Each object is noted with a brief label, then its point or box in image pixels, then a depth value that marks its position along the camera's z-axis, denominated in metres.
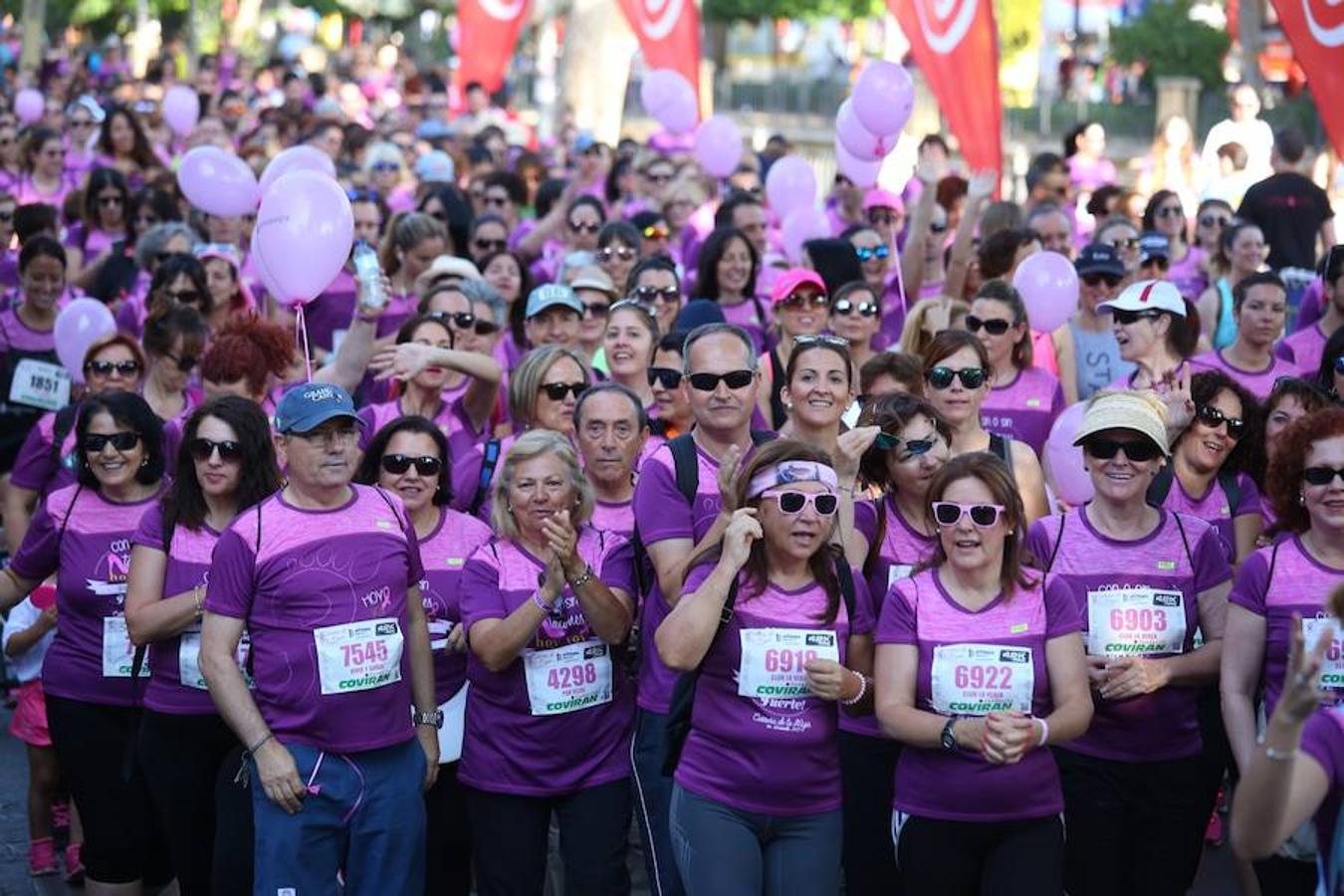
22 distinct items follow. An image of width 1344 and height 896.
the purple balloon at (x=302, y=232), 8.05
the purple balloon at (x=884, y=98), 11.30
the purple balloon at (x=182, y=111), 18.84
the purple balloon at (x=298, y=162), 10.33
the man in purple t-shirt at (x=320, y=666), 5.80
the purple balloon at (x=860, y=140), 11.52
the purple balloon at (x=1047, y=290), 9.14
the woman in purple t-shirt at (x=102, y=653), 6.85
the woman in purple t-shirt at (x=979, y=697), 5.46
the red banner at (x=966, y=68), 11.35
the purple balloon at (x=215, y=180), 11.09
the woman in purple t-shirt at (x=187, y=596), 6.37
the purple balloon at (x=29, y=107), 21.19
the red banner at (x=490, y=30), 22.36
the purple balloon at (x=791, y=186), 14.01
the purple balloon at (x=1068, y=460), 7.27
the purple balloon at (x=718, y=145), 16.08
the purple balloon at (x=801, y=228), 12.66
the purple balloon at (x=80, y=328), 9.63
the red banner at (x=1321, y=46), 7.73
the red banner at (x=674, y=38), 17.34
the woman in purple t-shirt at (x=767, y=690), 5.58
